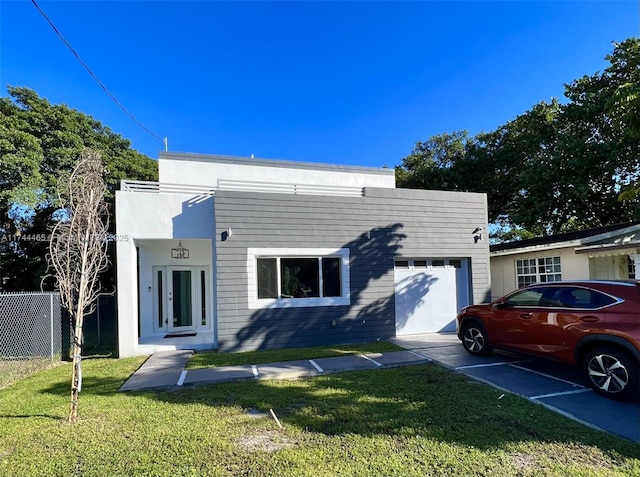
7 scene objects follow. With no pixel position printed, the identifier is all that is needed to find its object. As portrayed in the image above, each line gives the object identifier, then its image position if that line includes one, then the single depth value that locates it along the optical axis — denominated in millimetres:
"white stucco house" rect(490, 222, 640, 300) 9383
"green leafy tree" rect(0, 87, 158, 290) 13516
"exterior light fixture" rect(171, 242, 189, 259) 11109
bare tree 4645
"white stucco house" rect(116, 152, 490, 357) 8859
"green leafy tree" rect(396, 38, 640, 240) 15602
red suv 4848
